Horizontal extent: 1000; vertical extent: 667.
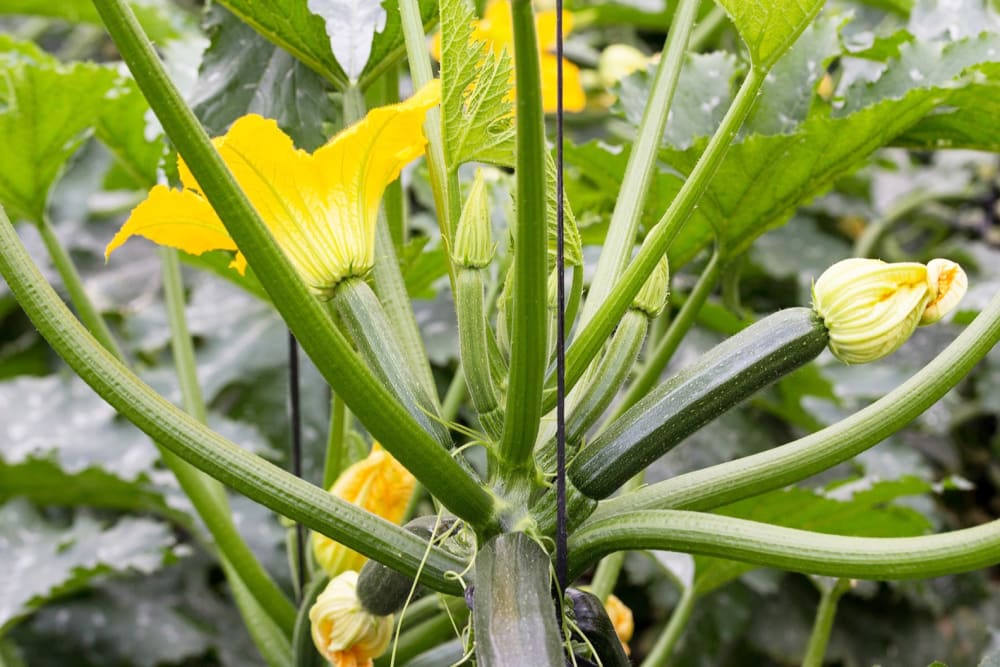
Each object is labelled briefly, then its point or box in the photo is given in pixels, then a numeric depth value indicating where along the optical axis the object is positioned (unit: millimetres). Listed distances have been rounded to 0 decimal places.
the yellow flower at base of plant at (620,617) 1391
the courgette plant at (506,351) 1116
